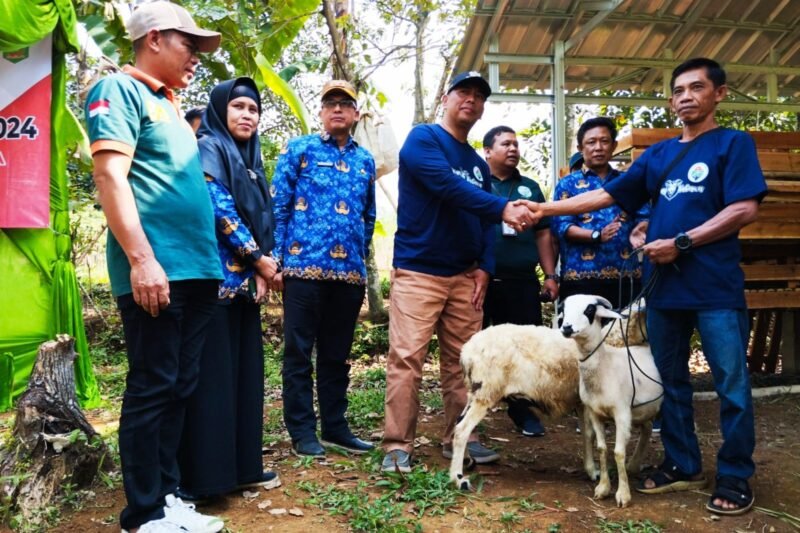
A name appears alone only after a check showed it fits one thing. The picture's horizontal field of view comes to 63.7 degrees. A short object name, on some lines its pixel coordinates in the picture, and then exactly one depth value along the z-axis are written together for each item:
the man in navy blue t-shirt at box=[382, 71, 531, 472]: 4.07
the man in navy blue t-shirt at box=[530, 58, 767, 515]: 3.50
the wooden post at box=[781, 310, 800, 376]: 7.36
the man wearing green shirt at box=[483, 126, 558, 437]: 5.27
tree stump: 3.46
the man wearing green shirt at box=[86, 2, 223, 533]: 2.66
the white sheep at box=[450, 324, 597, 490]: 3.96
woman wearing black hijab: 3.38
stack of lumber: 5.59
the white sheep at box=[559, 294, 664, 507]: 3.61
